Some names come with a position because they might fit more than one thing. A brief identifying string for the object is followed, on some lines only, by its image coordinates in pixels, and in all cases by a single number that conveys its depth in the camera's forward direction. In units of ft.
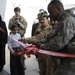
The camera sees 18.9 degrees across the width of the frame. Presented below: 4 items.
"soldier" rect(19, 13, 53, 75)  14.68
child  16.35
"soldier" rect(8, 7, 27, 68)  20.74
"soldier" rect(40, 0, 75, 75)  8.32
